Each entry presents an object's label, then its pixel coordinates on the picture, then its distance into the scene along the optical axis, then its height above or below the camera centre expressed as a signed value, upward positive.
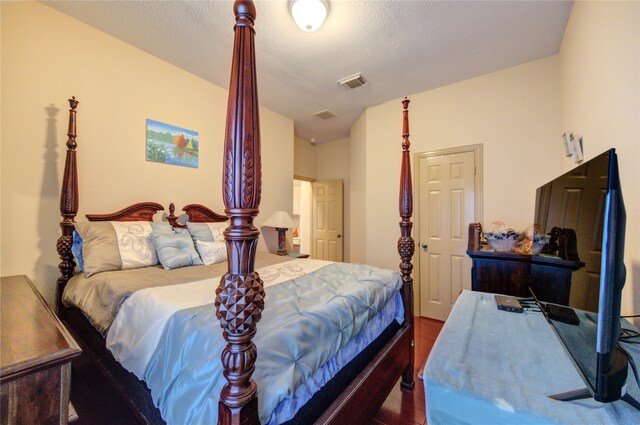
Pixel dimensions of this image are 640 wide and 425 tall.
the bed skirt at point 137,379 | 1.12 -0.87
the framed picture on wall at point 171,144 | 2.78 +0.77
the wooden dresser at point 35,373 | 0.71 -0.47
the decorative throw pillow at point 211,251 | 2.39 -0.37
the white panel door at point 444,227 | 3.23 -0.17
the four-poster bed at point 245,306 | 0.75 -0.35
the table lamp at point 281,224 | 3.79 -0.17
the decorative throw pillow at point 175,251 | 2.13 -0.34
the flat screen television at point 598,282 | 0.65 -0.18
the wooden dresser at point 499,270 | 2.12 -0.47
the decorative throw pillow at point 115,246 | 1.92 -0.28
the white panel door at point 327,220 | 5.33 -0.16
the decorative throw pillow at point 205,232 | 2.55 -0.20
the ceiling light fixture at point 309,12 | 1.98 +1.58
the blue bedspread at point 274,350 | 0.89 -0.57
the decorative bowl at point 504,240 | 2.30 -0.23
